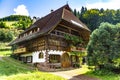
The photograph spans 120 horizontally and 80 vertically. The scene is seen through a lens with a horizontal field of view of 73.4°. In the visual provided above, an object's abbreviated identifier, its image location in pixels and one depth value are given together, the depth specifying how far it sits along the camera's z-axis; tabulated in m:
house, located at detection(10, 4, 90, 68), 13.19
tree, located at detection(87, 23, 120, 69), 10.65
